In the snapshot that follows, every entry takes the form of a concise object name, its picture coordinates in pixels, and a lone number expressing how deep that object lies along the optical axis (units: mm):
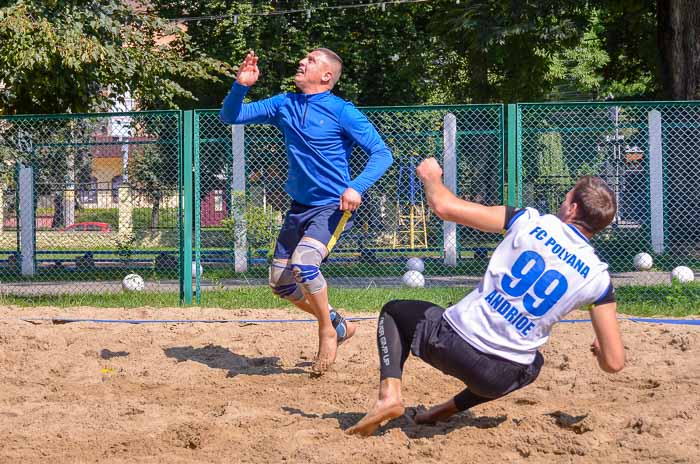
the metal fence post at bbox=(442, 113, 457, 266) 13257
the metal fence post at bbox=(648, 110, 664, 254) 13344
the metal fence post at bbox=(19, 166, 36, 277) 12578
